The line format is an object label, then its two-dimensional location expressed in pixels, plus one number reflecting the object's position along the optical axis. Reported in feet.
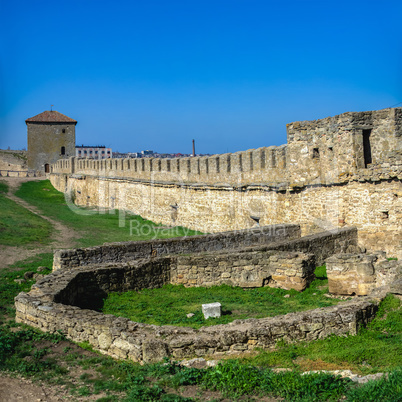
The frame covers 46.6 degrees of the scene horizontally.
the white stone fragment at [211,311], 22.63
